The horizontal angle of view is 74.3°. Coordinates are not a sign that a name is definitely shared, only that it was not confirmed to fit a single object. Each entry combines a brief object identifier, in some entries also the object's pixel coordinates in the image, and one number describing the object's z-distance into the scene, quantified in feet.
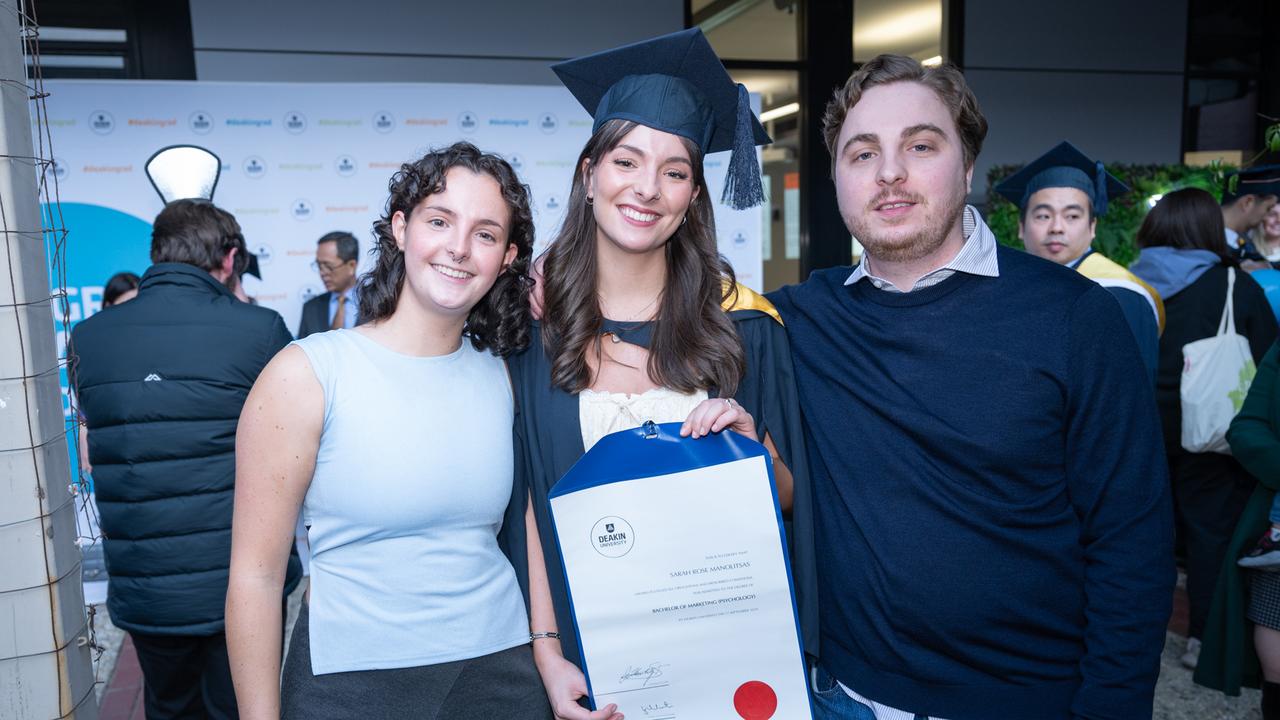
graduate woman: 6.10
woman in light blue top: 5.39
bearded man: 5.26
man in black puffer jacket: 9.46
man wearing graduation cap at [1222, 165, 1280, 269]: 15.14
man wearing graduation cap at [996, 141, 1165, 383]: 12.98
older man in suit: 17.87
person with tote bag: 13.20
